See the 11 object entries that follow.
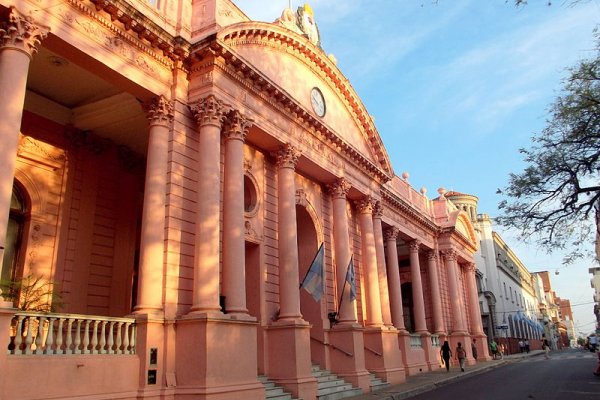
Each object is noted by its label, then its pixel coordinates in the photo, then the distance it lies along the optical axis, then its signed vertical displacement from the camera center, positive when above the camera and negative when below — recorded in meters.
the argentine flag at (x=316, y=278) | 14.30 +1.87
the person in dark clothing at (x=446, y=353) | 23.46 -0.52
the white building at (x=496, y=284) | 47.31 +5.70
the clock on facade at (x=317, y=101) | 17.17 +8.12
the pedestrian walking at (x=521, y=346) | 52.99 -0.76
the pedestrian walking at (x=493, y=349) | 35.28 -0.63
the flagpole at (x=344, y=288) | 16.59 +1.79
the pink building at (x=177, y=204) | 9.38 +3.71
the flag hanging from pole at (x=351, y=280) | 16.66 +2.07
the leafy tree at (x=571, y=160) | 11.35 +4.28
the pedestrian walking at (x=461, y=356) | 22.97 -0.68
